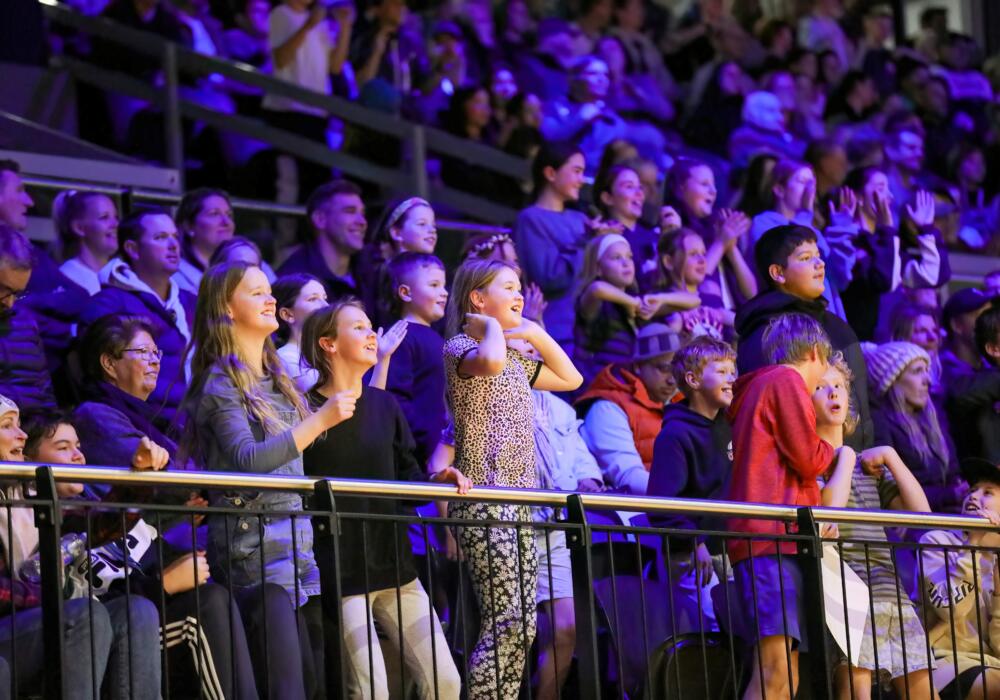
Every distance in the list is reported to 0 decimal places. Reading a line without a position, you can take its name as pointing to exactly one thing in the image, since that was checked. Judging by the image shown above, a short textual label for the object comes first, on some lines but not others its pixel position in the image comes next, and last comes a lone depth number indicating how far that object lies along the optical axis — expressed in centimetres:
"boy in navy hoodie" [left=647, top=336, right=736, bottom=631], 1452
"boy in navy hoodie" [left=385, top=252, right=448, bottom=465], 1463
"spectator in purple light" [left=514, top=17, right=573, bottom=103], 2598
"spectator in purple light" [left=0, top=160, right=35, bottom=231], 1575
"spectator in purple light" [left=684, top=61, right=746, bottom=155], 2626
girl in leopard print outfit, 1236
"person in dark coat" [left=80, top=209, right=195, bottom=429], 1522
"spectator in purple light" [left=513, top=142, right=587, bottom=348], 1770
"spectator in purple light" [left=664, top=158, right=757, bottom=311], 1859
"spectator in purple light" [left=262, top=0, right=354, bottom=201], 2287
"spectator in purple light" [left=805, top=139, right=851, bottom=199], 2133
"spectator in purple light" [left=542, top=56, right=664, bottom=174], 2422
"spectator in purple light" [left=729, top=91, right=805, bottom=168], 2483
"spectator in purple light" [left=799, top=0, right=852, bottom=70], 3225
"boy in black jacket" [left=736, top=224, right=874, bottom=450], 1506
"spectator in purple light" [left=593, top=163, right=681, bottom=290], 1862
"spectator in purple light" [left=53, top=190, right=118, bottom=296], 1620
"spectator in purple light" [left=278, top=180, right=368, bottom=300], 1716
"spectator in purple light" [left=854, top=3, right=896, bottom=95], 3087
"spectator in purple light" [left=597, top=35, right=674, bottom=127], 2666
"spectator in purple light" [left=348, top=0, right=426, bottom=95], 2395
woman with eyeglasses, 1312
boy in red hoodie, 1287
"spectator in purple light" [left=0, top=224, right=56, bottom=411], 1408
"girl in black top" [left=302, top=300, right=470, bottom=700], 1192
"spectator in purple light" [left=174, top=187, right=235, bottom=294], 1700
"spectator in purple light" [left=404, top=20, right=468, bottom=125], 2362
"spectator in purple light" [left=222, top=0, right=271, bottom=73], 2361
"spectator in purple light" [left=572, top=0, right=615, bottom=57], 2895
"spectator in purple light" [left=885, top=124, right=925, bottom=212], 2520
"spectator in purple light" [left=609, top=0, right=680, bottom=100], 2862
